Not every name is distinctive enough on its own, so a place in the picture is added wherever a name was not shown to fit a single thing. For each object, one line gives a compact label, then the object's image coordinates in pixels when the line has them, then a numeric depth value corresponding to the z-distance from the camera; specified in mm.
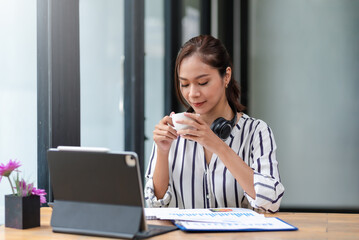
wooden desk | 1956
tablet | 1914
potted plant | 2057
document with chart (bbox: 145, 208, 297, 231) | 2015
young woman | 2541
